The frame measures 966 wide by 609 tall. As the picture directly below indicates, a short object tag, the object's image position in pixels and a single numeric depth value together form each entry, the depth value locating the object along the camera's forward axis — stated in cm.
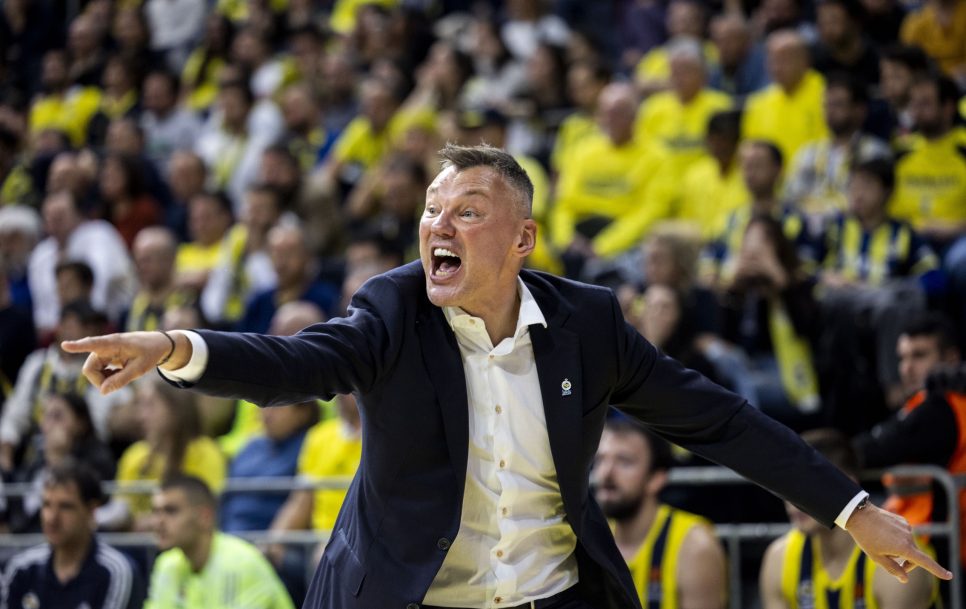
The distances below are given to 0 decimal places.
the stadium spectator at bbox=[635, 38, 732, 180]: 2047
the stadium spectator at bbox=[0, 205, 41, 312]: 2289
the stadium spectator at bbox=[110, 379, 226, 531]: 1620
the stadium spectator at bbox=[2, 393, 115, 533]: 1692
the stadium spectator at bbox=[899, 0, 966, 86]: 2039
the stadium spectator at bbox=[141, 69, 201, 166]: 2741
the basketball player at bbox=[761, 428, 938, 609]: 1147
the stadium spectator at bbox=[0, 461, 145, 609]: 1371
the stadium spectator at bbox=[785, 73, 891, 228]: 1786
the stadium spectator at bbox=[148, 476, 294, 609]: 1352
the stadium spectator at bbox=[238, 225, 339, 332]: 1927
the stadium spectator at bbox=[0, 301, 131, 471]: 1861
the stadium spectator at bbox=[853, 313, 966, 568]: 1213
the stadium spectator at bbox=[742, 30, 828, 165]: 1947
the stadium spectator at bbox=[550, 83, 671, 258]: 1987
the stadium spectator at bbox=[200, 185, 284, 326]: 2067
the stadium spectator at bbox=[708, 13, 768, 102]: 2159
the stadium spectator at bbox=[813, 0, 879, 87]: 2008
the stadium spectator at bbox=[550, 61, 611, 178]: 2175
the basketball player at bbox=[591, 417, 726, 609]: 1223
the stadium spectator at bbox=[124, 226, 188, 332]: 2031
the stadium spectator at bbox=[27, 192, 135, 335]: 2197
